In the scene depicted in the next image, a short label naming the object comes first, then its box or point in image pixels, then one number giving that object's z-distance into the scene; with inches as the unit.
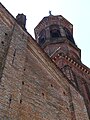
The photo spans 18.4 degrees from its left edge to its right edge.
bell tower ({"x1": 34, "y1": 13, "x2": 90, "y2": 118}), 677.3
